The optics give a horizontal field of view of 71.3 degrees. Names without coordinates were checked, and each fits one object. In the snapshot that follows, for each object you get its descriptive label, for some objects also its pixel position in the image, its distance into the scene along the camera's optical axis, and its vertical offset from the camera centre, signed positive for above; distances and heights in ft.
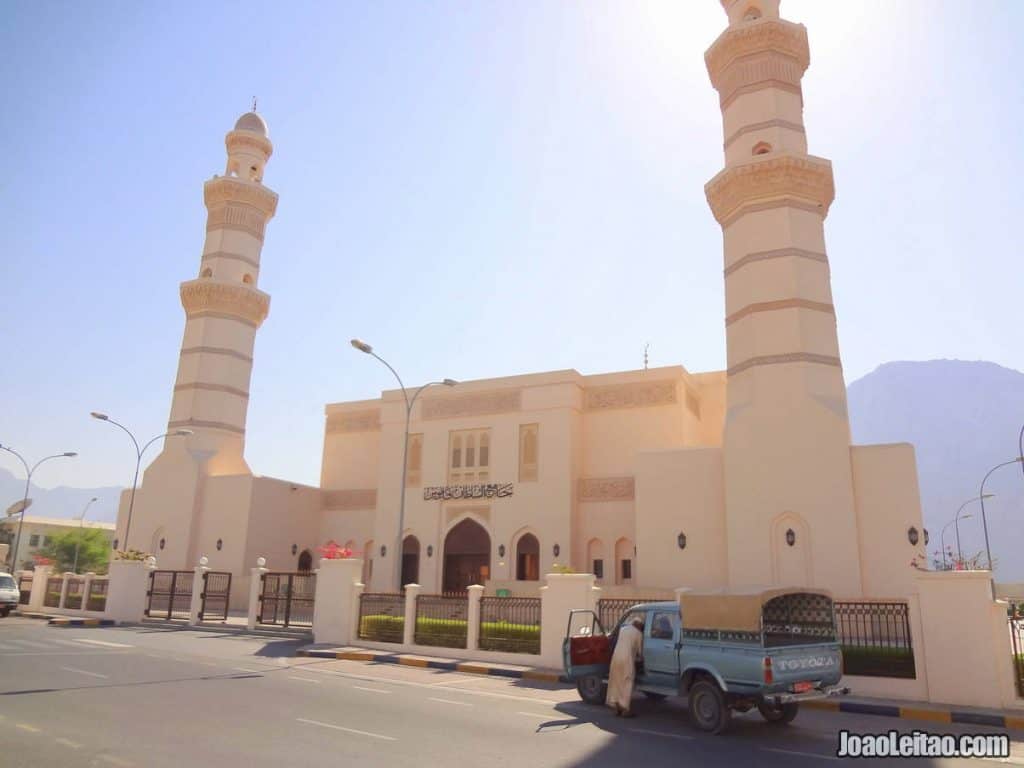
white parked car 73.26 -3.66
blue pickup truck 25.39 -2.77
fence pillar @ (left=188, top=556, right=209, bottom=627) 67.99 -2.97
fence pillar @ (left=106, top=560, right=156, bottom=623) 71.77 -3.10
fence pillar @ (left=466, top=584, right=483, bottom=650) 48.11 -3.26
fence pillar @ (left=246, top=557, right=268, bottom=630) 62.49 -2.45
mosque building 57.77 +12.59
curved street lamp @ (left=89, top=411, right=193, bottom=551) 84.53 +15.41
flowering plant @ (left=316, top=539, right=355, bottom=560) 57.47 +1.03
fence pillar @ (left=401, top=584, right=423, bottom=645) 51.16 -3.41
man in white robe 28.73 -3.75
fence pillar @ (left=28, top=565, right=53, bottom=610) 83.61 -3.19
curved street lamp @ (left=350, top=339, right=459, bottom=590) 56.29 +9.81
